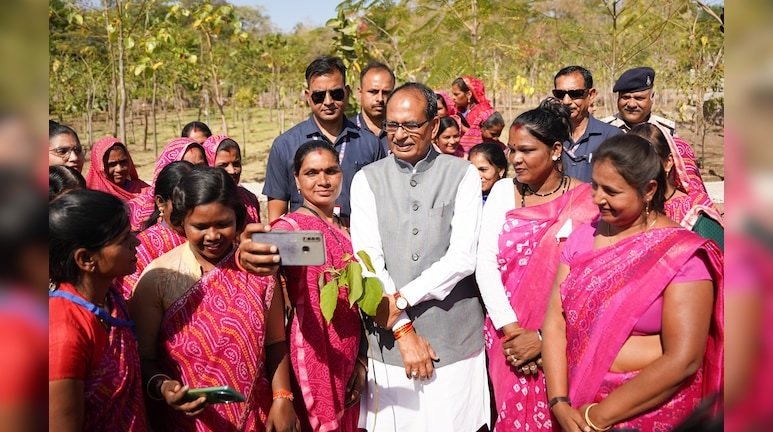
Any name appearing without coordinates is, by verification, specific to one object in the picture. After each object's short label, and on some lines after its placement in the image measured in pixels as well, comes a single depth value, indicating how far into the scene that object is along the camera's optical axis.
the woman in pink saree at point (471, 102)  6.84
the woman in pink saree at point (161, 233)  2.79
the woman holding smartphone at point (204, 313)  2.26
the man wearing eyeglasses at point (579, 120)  4.07
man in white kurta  2.84
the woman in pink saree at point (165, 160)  3.78
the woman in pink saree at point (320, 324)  2.69
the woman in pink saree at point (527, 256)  2.88
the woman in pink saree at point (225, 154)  4.36
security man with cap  4.42
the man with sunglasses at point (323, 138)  3.93
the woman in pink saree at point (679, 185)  3.07
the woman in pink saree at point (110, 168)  4.21
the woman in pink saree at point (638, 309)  2.17
